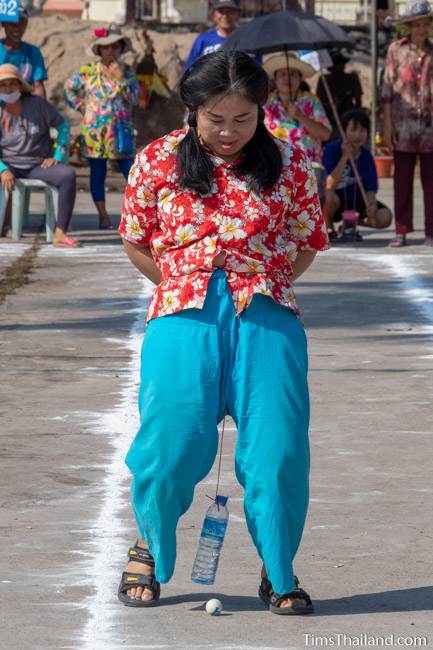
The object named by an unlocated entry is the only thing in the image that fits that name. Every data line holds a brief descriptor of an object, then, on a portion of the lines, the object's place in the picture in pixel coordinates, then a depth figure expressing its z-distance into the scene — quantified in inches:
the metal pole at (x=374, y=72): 1096.8
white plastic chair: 629.0
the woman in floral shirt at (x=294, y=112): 605.6
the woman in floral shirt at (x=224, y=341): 203.0
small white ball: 204.7
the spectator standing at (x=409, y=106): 610.9
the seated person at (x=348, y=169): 626.8
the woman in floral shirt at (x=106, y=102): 668.1
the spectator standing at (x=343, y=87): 864.9
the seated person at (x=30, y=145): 614.2
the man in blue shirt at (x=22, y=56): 646.5
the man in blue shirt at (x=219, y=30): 664.4
